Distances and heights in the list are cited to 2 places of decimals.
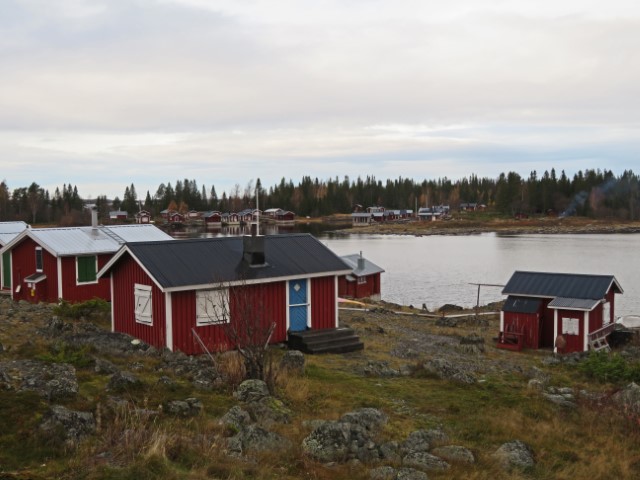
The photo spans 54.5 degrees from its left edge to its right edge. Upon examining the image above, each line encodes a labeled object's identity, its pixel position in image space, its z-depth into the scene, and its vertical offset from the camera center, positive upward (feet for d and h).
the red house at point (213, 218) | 505.25 -11.33
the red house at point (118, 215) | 462.60 -7.18
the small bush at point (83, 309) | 72.49 -12.27
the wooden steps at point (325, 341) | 60.34 -13.57
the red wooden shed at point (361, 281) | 138.41 -17.58
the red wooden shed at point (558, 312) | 76.33 -13.88
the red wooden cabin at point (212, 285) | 55.93 -7.63
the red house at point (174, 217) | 481.18 -9.49
